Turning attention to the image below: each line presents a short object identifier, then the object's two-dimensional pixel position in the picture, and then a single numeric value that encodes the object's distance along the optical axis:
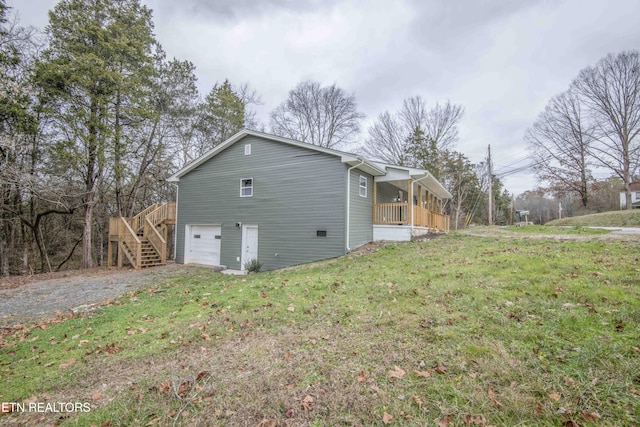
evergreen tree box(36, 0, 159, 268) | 12.24
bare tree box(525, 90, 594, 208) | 23.73
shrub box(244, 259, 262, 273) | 11.38
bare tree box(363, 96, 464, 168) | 28.36
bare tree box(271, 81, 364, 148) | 26.91
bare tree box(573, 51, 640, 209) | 20.81
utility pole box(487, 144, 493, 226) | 22.36
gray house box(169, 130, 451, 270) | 10.98
